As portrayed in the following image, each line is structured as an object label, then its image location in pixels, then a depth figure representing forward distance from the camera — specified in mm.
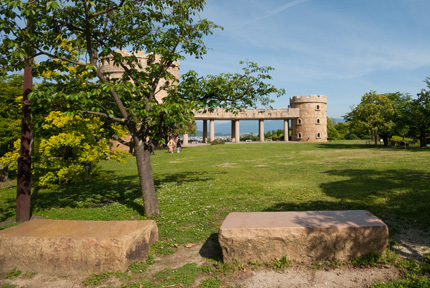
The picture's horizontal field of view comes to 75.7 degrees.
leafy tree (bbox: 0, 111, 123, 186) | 12078
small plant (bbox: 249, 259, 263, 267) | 5160
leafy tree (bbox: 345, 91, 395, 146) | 34562
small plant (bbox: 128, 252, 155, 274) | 5309
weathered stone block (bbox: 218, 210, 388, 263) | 5078
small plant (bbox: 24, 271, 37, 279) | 5258
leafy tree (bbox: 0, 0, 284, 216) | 6938
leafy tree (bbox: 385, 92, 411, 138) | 34456
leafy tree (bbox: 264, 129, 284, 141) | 68725
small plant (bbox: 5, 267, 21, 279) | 5295
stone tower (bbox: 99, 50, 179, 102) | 35953
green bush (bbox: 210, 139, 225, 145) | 53844
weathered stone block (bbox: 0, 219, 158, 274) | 5176
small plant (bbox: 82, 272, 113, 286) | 4975
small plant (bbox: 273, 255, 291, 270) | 5070
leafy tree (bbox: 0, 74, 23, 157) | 14750
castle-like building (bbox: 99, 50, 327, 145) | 58719
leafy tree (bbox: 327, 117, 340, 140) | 67500
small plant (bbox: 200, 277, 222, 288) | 4652
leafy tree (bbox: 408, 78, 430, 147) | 31328
